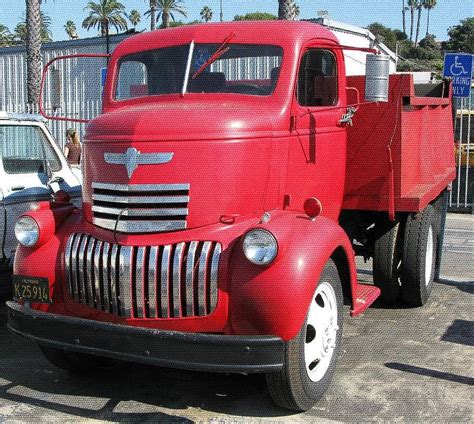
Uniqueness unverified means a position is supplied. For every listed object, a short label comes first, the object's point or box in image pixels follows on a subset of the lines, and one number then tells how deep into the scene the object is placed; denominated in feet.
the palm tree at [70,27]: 232.39
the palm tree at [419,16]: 307.29
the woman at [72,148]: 39.09
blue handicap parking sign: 44.83
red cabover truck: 13.30
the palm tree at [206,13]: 265.91
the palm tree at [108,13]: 165.99
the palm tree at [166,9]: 161.68
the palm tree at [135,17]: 233.55
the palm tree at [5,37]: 198.11
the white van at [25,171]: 19.83
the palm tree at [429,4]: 301.88
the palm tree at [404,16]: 315.17
